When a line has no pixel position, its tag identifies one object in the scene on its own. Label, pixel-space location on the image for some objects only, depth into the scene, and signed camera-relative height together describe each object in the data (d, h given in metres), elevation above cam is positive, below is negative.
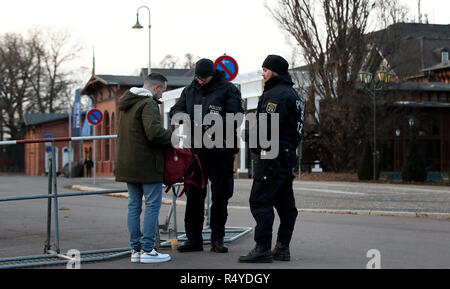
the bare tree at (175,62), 88.78 +12.19
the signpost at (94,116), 29.02 +1.57
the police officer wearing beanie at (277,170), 6.39 -0.19
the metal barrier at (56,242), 6.53 -1.06
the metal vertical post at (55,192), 7.04 -0.45
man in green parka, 6.36 -0.10
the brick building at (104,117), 55.72 +3.48
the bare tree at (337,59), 33.06 +4.62
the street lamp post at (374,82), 29.61 +3.22
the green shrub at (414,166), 27.89 -0.72
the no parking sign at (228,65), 12.80 +1.67
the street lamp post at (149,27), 37.81 +7.18
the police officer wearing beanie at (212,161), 7.08 -0.11
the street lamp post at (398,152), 42.00 -0.21
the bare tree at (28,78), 66.81 +7.74
